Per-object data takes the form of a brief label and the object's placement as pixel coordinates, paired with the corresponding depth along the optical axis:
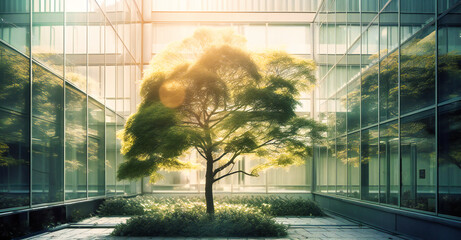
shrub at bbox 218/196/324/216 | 16.35
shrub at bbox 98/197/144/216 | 15.08
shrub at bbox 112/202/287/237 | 10.55
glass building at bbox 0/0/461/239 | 8.55
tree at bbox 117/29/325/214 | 10.80
